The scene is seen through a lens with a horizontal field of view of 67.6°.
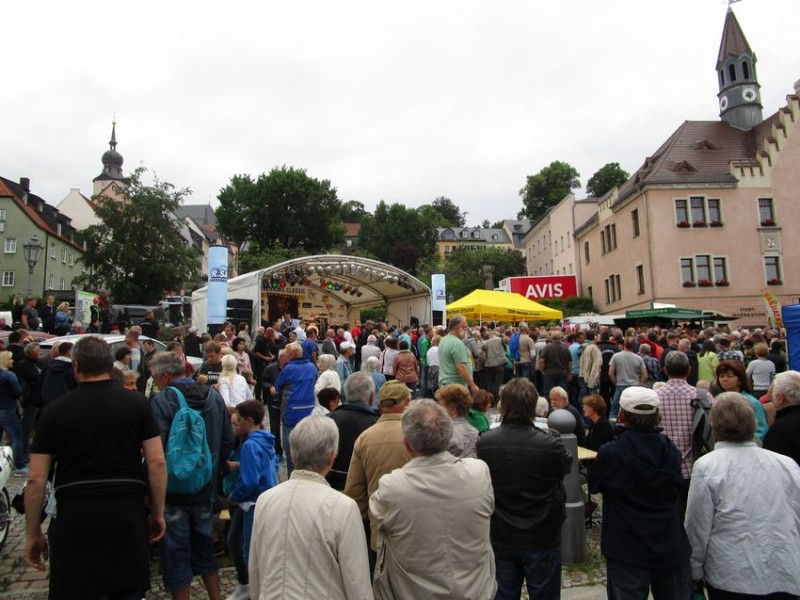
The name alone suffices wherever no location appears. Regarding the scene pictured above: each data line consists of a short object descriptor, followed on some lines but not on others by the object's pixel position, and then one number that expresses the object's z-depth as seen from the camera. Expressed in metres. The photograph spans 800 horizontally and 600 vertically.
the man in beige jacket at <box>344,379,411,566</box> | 3.49
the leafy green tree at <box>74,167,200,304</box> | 37.31
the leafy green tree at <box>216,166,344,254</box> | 52.56
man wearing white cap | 3.22
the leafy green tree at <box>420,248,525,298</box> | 58.31
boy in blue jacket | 4.23
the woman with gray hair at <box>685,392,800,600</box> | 3.07
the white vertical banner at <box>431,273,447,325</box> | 22.36
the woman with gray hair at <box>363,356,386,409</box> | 7.86
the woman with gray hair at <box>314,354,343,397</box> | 6.84
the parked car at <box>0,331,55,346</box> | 11.90
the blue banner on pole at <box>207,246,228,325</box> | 15.75
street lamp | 18.59
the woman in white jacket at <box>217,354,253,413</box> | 6.95
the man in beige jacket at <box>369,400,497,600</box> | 2.73
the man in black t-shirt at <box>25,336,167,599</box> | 3.05
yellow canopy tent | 20.33
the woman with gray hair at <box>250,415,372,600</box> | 2.42
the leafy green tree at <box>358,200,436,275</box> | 71.25
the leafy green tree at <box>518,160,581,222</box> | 72.75
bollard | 5.32
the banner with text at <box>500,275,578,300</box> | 41.50
